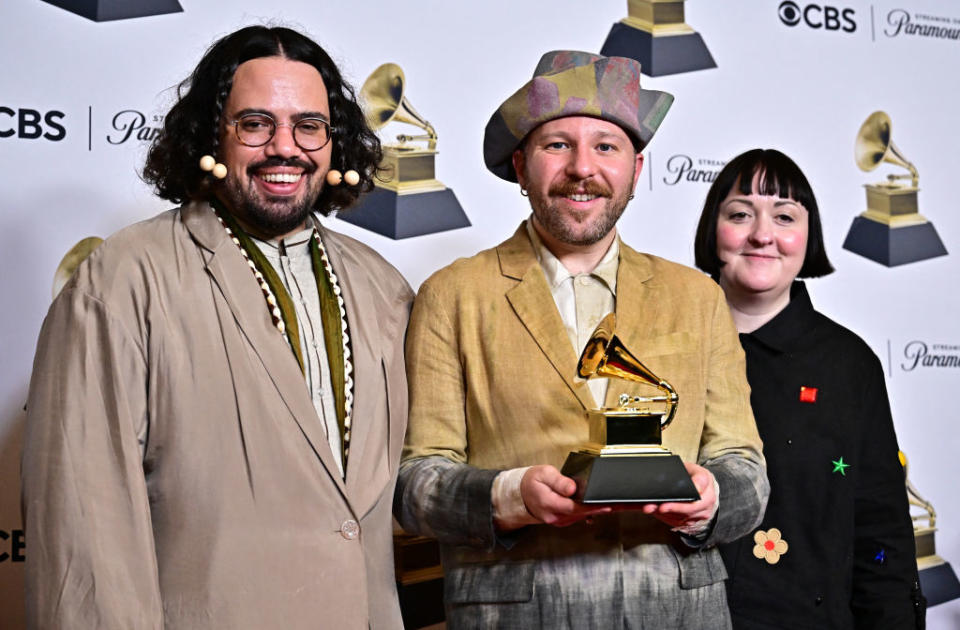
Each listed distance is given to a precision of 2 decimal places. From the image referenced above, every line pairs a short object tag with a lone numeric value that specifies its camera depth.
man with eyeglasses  1.78
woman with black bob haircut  2.42
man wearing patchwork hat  2.04
